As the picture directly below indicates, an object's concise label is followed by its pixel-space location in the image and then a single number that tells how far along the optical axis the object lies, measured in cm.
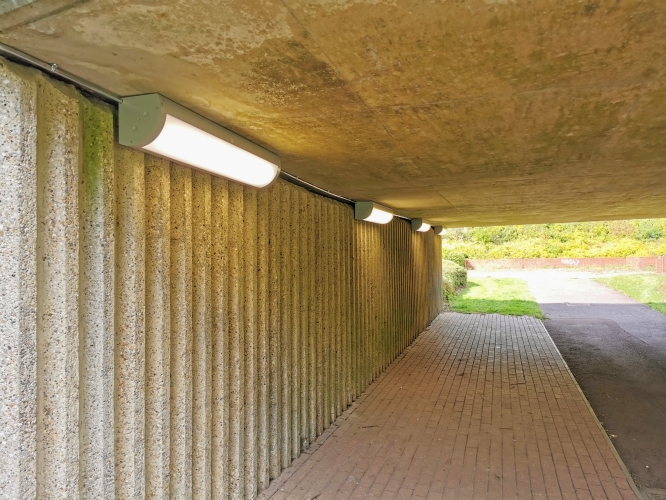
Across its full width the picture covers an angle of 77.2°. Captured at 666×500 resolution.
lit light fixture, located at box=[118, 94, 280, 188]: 213
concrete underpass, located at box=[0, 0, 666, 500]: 161
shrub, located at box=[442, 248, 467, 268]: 2569
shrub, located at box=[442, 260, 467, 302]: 1761
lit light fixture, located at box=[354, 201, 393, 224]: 611
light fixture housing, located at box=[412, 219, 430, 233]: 1012
